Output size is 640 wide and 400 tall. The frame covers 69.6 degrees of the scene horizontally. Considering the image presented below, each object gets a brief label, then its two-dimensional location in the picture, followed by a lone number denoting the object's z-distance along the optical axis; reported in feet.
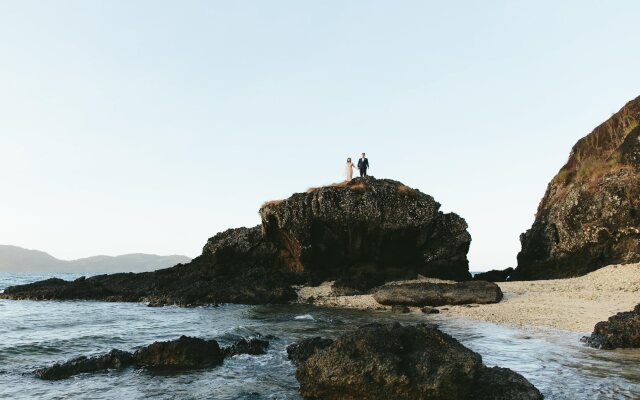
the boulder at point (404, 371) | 31.27
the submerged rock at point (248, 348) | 54.76
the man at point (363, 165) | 132.75
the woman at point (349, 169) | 130.82
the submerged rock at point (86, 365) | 45.93
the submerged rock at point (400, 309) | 84.69
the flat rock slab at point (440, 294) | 86.89
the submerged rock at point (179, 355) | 48.32
